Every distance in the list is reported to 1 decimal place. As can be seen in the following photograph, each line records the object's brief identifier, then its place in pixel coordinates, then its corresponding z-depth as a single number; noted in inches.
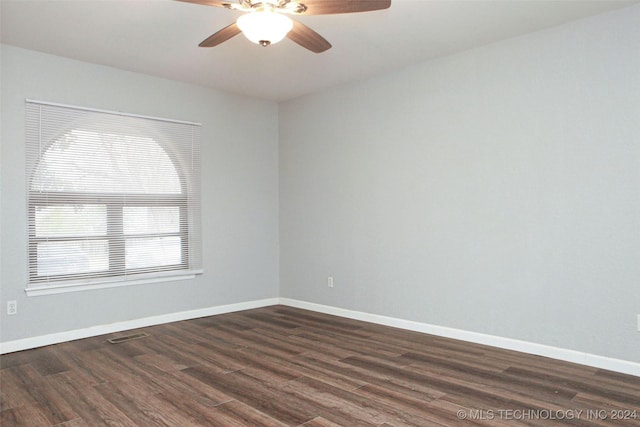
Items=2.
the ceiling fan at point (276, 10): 97.6
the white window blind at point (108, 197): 161.2
